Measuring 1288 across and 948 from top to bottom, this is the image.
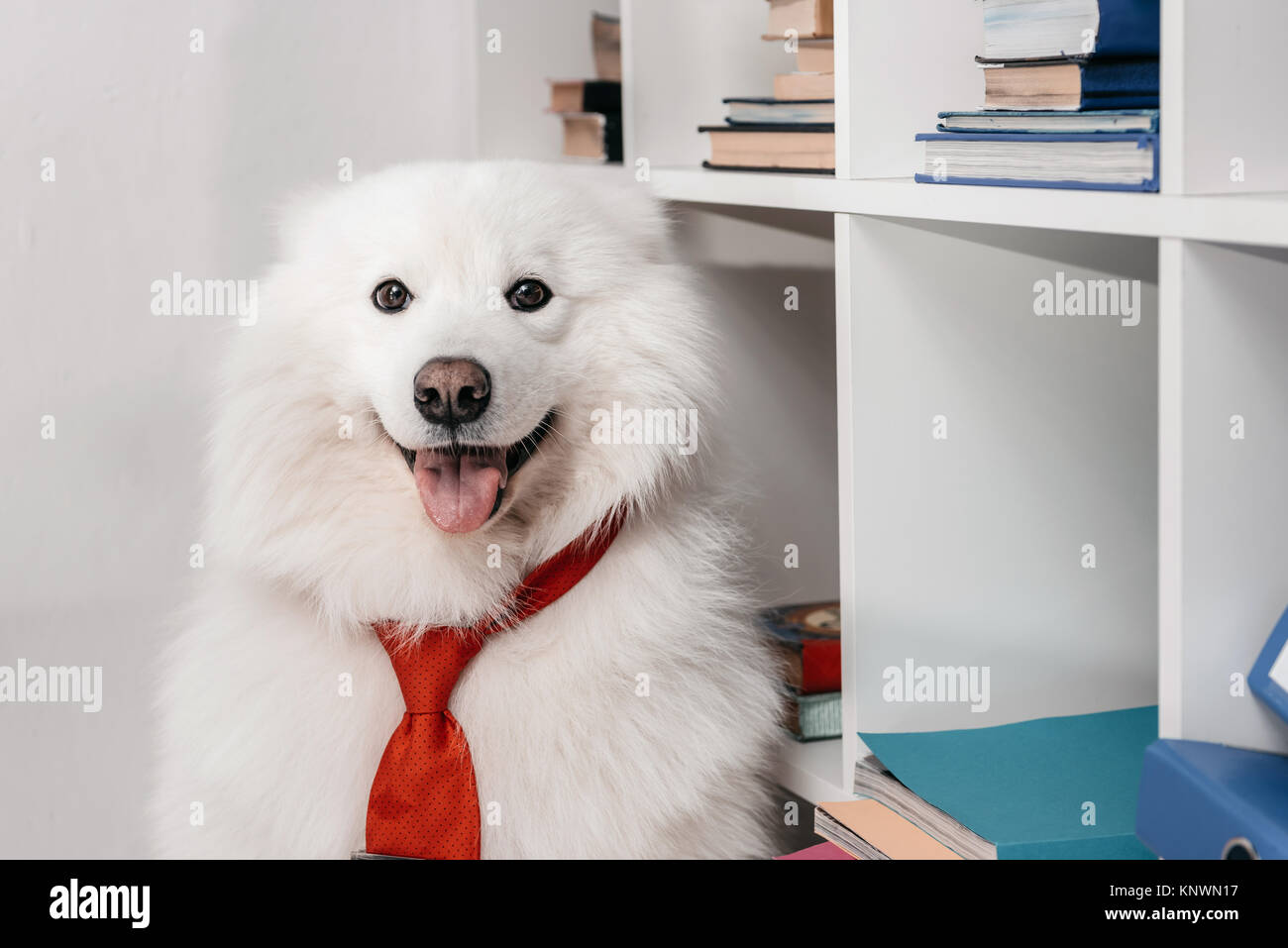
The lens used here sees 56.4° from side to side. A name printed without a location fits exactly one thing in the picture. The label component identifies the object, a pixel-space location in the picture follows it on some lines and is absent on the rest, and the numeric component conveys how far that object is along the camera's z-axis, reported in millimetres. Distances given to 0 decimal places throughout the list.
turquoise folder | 1287
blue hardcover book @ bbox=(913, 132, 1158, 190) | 1101
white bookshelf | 1552
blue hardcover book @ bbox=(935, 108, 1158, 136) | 1111
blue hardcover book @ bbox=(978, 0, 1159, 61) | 1184
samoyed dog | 1491
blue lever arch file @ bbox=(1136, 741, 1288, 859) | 949
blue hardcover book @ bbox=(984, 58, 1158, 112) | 1172
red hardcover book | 1898
